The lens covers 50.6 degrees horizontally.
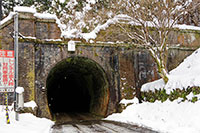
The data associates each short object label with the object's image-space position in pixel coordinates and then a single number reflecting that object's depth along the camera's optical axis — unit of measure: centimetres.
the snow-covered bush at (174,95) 803
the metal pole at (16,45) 890
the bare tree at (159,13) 1033
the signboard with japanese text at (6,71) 854
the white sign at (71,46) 1185
